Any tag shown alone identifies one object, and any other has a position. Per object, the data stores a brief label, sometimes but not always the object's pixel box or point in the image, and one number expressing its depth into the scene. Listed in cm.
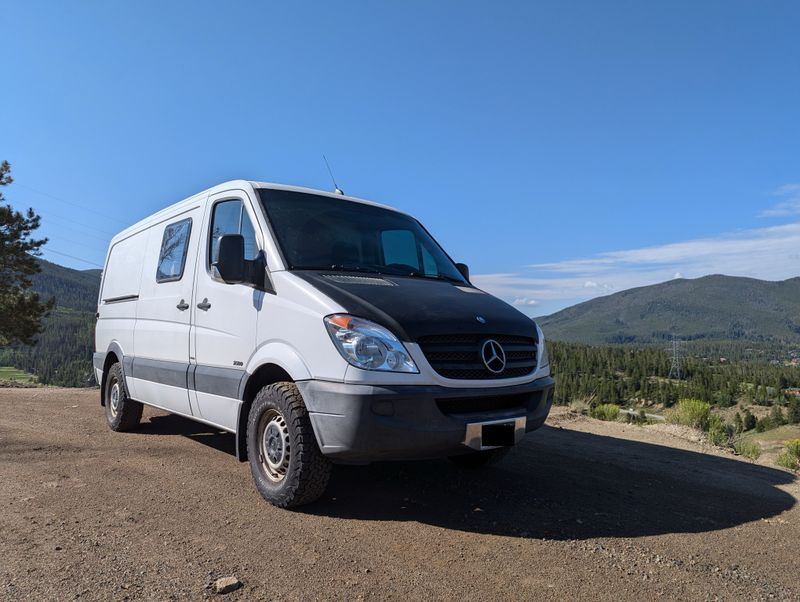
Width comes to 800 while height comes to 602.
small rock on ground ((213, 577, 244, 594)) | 263
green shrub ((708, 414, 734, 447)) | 862
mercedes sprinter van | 346
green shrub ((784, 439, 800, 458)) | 962
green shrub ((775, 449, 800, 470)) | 823
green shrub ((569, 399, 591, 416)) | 1115
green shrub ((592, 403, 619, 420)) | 1227
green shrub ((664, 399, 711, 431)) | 990
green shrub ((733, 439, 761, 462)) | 800
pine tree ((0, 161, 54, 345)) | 2564
